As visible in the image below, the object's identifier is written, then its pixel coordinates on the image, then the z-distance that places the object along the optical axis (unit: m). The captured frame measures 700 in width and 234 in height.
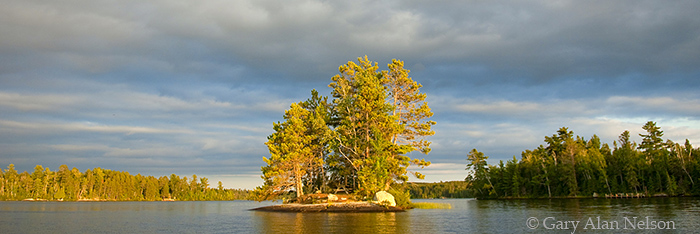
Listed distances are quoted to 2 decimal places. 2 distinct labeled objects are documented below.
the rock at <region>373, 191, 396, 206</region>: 53.41
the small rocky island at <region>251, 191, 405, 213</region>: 53.19
